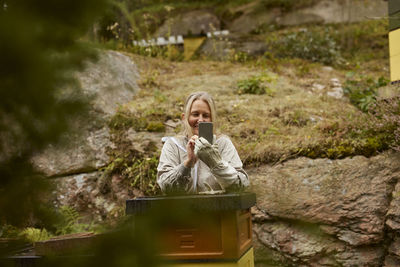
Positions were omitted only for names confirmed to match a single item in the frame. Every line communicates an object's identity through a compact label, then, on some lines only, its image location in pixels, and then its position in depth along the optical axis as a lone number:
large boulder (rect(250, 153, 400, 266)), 4.20
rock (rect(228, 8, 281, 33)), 12.09
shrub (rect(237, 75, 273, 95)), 7.15
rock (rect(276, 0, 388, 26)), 11.78
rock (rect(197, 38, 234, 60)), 9.55
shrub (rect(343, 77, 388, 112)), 6.20
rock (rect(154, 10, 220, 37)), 12.28
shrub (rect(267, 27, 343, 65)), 9.28
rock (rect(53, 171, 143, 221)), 5.11
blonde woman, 2.70
